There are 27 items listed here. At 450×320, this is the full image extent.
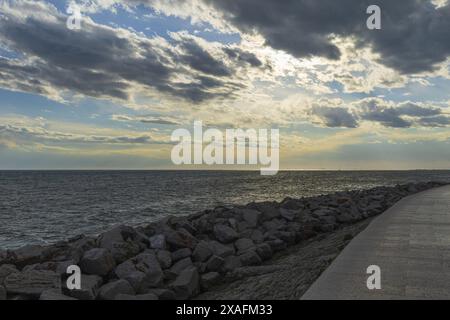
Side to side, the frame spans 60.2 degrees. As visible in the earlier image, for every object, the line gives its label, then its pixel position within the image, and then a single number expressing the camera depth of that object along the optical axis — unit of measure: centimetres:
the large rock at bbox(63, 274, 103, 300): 649
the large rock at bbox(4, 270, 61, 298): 679
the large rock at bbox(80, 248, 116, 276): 780
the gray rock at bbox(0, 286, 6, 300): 664
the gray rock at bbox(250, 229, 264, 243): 1101
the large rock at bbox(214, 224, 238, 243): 1092
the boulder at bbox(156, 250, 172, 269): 865
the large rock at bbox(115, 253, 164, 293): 705
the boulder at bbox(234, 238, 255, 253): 1002
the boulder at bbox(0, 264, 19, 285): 834
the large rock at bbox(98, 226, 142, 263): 885
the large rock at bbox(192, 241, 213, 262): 891
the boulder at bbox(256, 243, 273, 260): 942
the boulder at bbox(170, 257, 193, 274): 817
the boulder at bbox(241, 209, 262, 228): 1329
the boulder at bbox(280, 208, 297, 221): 1405
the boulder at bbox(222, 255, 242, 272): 822
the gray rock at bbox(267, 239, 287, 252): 1031
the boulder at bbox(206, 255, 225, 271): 827
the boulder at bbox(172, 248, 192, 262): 907
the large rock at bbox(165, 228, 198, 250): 985
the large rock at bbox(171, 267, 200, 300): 688
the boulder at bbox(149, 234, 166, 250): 962
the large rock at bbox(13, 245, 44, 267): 1015
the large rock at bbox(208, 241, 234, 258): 928
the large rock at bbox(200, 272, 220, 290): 740
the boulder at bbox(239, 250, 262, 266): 862
